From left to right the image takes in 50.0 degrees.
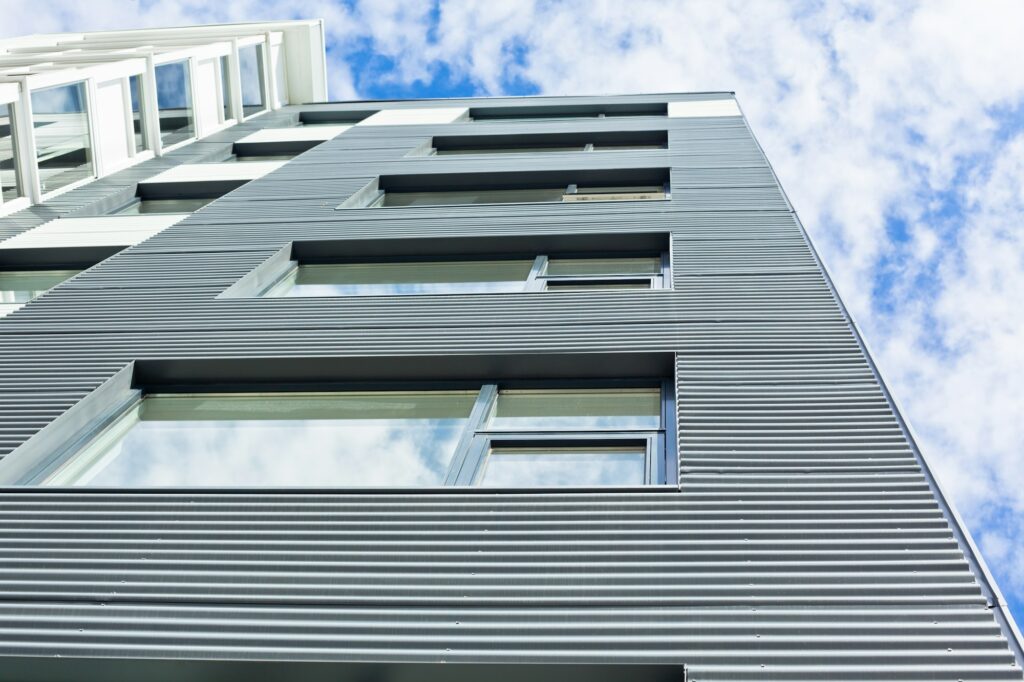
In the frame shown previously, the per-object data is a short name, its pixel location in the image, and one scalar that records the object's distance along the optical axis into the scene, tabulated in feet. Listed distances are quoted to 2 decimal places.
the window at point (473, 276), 30.07
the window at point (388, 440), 19.66
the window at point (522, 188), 39.83
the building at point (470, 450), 14.89
